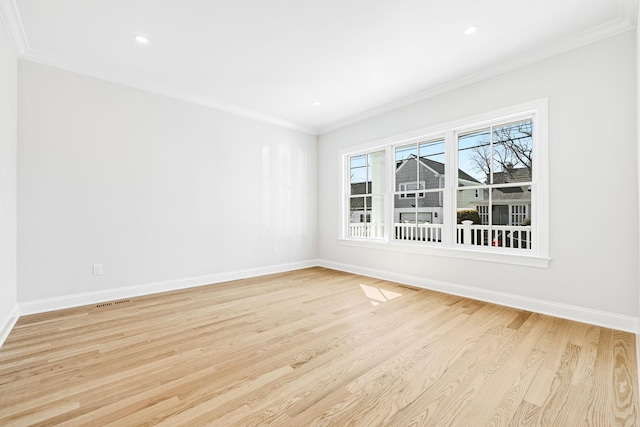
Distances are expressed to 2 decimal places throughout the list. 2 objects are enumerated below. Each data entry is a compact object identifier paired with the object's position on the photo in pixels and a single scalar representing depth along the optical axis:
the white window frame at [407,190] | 4.33
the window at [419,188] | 4.13
